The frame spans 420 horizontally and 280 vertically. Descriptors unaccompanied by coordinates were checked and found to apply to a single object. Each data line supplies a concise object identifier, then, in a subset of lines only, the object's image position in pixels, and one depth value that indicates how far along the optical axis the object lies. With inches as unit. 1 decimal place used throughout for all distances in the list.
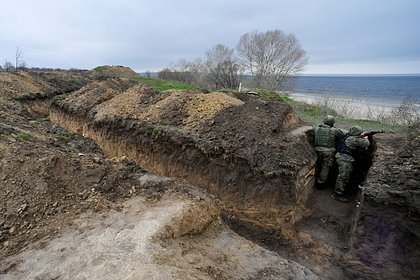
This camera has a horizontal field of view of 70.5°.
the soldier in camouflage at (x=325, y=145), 319.3
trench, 235.9
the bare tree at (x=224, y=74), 1589.6
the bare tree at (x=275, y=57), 1547.7
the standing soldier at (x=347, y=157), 301.5
